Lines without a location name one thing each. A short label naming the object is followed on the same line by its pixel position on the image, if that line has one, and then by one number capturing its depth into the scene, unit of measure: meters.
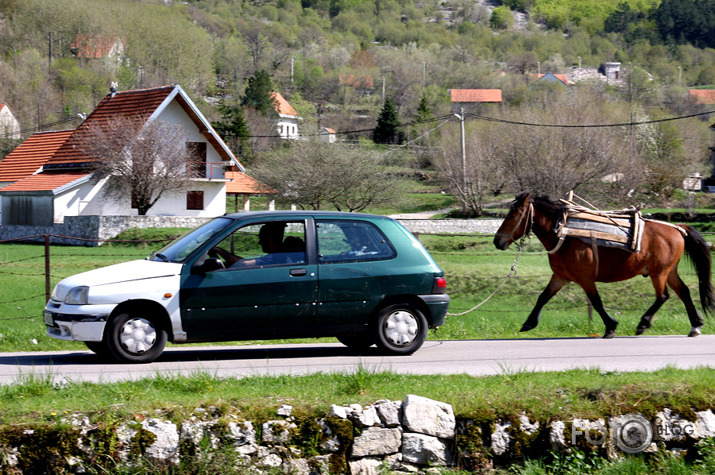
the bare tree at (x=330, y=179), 52.97
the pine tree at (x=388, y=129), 102.69
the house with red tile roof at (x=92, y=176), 51.62
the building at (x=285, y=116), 117.45
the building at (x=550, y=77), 172.32
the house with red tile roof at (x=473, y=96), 147.88
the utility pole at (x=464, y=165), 55.03
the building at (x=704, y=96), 147.95
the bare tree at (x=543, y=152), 53.12
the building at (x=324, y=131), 98.88
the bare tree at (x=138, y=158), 50.66
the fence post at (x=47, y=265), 15.40
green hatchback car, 9.95
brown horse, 13.16
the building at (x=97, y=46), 124.12
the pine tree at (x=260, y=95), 107.69
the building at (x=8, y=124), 92.50
